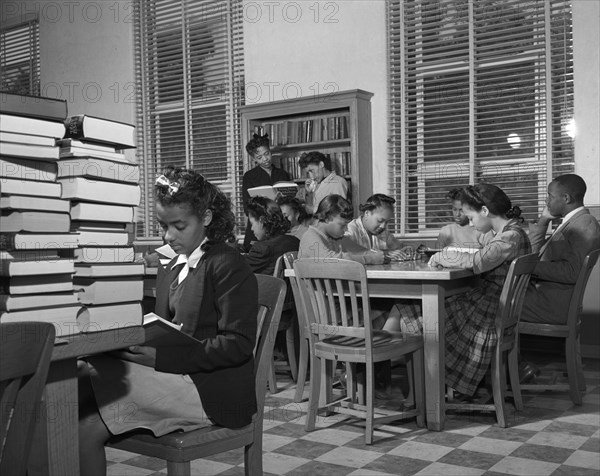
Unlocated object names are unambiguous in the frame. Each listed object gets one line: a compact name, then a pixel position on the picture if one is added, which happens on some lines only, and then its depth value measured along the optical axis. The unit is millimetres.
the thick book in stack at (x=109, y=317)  1374
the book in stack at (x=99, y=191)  1389
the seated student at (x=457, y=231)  5465
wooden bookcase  6535
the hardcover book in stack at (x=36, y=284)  1294
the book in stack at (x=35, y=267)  1301
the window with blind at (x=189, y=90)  7676
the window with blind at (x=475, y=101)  5844
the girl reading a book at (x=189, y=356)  1748
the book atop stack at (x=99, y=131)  1442
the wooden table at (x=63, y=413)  1382
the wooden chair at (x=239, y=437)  1761
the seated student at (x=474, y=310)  3650
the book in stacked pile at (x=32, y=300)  1279
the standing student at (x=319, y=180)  6383
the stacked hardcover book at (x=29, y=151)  1314
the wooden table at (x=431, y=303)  3502
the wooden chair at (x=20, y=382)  1148
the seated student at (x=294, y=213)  5852
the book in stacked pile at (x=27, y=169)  1319
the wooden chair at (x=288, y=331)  4383
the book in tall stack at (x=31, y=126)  1321
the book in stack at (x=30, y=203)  1312
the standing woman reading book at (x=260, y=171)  6660
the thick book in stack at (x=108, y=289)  1373
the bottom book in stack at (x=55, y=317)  1278
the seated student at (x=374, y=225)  4758
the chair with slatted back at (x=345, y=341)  3293
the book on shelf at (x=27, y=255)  1318
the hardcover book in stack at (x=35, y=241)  1317
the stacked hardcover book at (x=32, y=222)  1316
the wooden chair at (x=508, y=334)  3541
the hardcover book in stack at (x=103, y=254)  1414
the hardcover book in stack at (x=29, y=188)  1311
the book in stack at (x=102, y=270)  1388
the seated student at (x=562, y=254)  4098
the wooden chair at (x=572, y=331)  3973
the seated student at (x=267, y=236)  4621
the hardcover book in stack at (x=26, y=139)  1318
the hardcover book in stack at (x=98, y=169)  1392
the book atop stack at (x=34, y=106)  1327
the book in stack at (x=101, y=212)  1403
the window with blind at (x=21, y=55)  9297
